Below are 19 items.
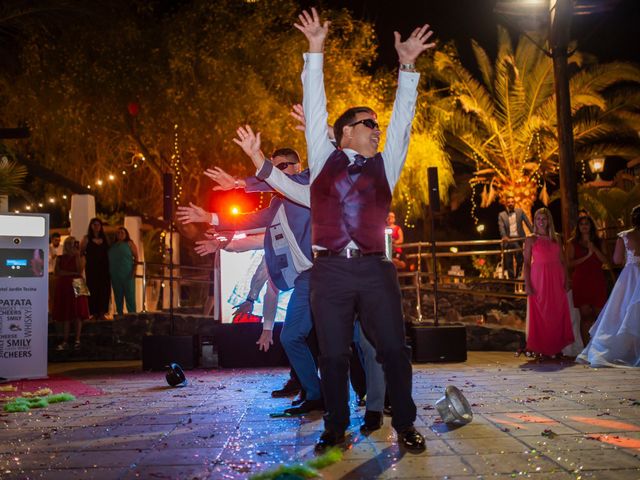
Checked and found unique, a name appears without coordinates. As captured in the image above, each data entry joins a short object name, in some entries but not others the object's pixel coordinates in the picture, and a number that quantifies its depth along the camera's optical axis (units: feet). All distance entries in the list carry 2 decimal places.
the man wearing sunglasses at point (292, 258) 18.34
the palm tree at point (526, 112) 78.12
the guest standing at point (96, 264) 43.80
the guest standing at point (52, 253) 49.86
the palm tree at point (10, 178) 37.17
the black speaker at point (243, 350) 32.65
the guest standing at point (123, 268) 45.98
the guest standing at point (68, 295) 40.06
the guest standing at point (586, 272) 33.30
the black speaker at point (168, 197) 35.95
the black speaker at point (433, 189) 34.45
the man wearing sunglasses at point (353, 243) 13.69
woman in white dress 28.66
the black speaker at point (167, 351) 33.24
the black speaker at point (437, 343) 32.63
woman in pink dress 31.65
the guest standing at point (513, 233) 51.85
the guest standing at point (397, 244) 51.98
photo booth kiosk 30.25
